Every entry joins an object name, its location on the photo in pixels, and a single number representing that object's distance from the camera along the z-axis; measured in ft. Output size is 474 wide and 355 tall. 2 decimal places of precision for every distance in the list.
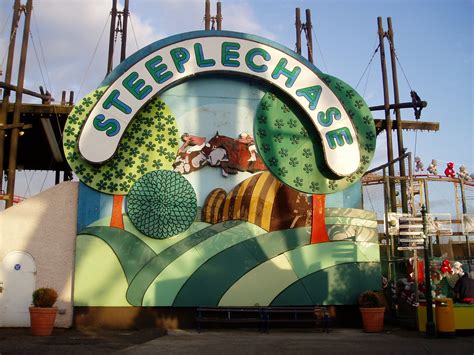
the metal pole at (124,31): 79.92
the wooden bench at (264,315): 47.29
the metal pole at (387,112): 71.65
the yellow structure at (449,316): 43.45
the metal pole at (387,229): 52.70
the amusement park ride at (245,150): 48.67
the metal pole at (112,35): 78.43
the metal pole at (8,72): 64.54
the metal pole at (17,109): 64.69
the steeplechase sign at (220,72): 49.06
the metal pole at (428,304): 43.34
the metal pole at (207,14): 84.43
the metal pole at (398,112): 76.08
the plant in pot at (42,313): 42.57
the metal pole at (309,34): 85.10
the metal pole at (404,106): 71.97
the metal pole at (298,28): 84.97
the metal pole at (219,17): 85.81
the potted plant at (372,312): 47.37
